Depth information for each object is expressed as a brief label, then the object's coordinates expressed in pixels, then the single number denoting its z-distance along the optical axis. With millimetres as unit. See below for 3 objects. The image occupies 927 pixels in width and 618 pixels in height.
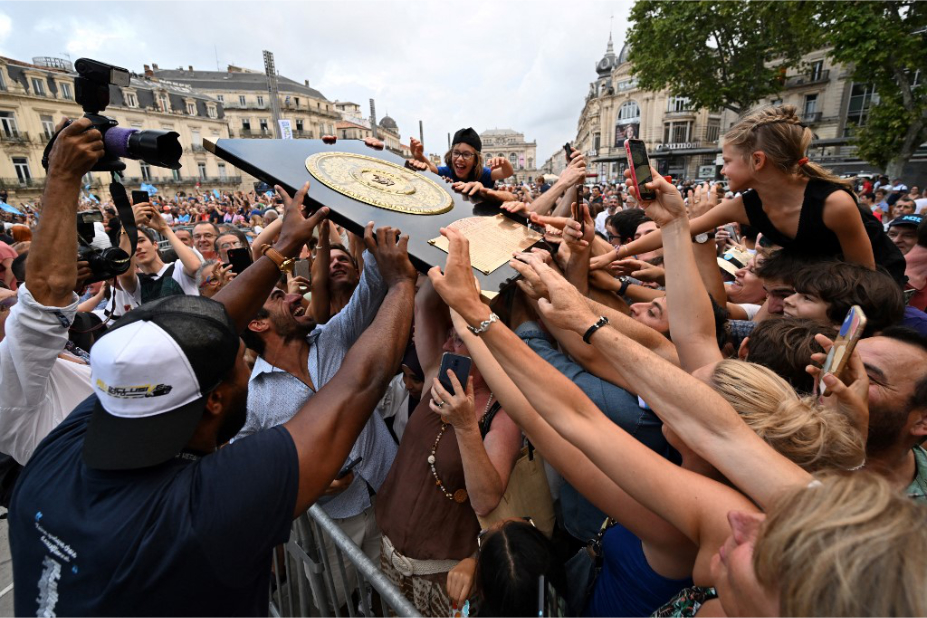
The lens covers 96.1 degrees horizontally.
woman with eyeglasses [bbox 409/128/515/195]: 4117
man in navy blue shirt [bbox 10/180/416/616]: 1149
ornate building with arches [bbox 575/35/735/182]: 52781
